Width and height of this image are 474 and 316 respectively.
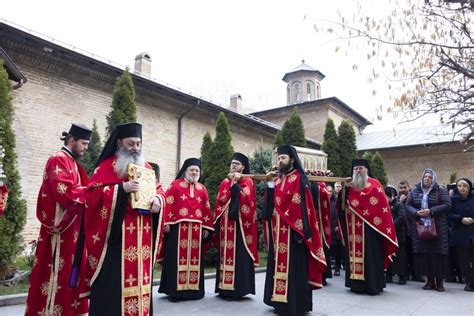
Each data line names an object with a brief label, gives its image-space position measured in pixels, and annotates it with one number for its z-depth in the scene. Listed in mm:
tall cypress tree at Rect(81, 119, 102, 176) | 10852
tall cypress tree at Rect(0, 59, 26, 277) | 6828
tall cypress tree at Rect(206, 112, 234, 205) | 12094
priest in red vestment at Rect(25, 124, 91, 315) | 4102
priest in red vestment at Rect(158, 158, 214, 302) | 6078
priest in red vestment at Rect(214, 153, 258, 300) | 6160
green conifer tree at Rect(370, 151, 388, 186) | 18922
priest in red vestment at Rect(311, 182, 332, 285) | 6977
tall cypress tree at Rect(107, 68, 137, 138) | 11180
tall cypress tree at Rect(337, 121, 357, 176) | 17812
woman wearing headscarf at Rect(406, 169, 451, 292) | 7094
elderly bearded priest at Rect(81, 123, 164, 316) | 3678
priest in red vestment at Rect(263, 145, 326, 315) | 4969
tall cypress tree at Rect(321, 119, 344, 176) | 17672
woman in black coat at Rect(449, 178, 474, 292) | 7160
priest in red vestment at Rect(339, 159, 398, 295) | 6645
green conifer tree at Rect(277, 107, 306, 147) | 15289
